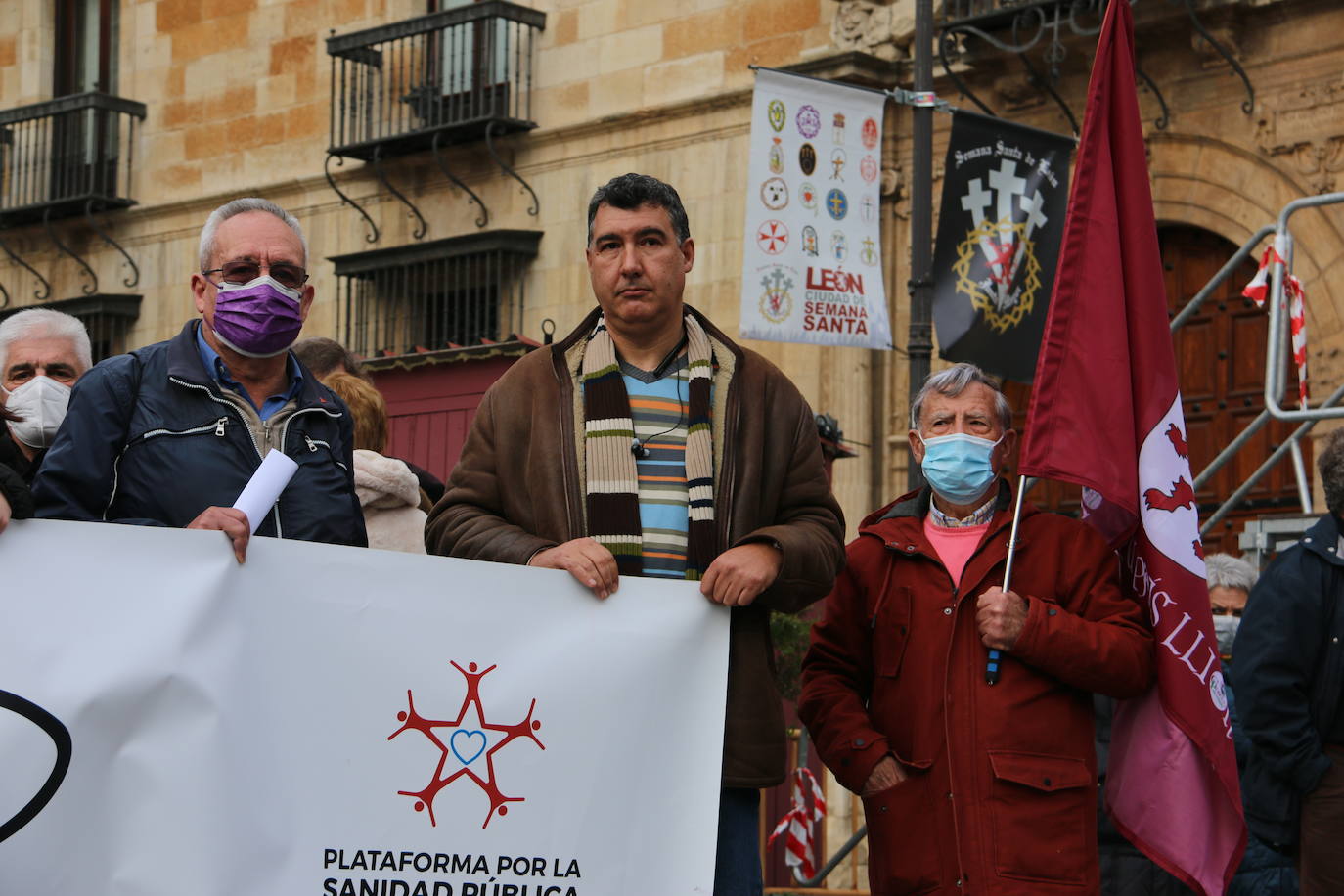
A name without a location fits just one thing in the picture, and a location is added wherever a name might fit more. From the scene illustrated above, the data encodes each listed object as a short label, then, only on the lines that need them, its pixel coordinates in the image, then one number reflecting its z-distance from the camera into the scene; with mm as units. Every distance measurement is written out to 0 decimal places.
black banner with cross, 10906
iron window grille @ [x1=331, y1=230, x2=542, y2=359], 16859
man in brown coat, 4324
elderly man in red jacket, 4613
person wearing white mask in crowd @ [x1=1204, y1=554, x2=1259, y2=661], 7664
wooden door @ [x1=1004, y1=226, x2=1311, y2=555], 12805
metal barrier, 6789
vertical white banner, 11383
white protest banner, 3822
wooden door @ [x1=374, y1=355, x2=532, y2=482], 10758
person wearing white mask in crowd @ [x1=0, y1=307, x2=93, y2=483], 4785
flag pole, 4695
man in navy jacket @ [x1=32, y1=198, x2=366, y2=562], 4176
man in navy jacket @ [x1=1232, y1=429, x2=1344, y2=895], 5715
